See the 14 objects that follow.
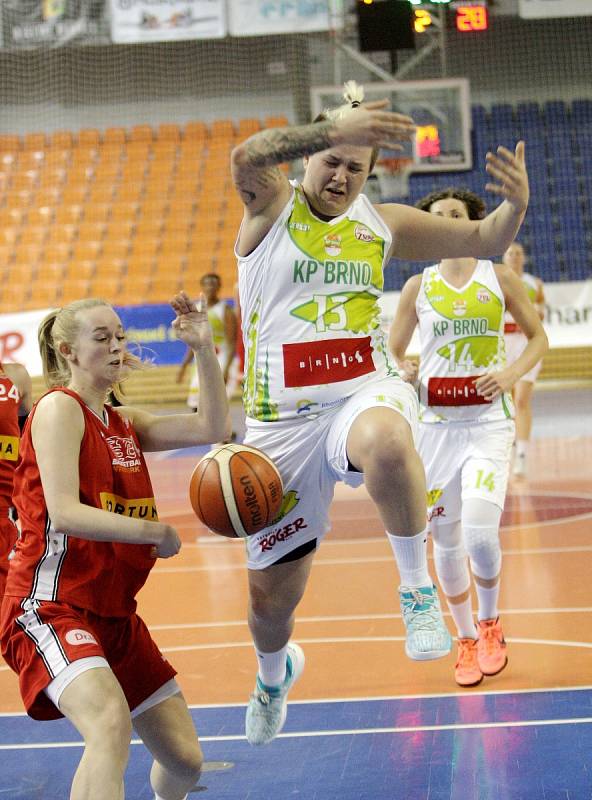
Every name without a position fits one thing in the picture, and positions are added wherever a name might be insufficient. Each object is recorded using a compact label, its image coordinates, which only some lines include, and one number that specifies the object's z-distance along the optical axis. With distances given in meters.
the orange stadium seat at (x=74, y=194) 20.81
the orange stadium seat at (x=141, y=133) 21.56
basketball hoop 17.25
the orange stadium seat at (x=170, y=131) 21.41
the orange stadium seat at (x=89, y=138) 21.52
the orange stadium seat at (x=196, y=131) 21.28
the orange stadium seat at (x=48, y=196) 20.84
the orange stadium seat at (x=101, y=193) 20.77
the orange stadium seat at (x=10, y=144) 21.61
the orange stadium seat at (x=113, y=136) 21.53
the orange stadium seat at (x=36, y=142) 21.59
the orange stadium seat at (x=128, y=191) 20.75
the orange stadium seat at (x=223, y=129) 21.03
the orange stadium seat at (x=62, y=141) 21.56
